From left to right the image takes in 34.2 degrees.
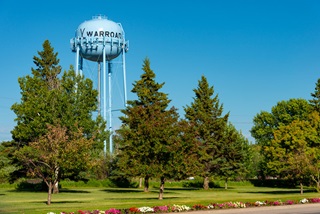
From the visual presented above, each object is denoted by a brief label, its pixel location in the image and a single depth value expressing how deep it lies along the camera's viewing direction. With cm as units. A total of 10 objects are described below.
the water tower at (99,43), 8500
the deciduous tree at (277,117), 10106
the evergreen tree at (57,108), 6334
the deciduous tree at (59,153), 3644
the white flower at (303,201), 3906
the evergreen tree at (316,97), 9654
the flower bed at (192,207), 2898
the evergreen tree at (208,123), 7644
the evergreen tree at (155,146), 4322
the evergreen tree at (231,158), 7744
